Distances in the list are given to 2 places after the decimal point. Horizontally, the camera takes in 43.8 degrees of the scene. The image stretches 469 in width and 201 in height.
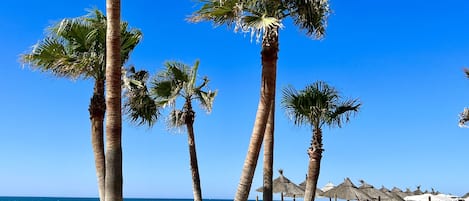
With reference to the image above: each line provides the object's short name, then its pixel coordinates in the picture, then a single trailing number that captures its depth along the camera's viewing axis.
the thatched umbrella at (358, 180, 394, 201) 29.88
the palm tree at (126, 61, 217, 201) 17.91
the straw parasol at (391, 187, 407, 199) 35.54
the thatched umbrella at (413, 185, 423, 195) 36.91
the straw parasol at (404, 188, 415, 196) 36.02
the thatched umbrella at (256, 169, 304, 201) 29.14
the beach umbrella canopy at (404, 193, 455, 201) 30.35
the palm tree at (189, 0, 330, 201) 11.20
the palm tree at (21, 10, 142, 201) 13.54
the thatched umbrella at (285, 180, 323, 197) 29.56
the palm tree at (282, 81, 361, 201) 15.98
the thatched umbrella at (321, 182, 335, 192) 31.82
